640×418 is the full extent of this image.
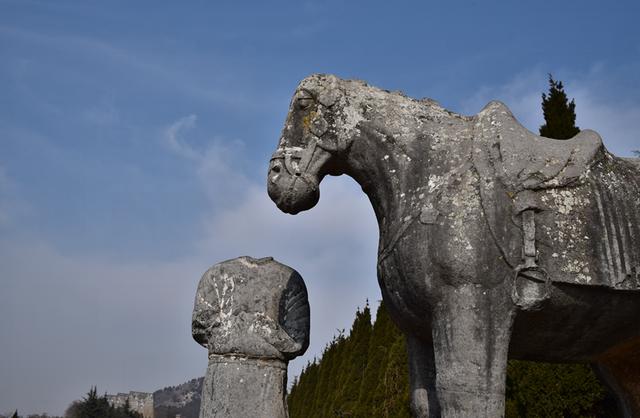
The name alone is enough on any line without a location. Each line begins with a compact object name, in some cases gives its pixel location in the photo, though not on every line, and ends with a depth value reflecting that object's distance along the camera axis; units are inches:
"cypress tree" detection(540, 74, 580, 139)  613.3
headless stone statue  198.2
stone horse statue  162.7
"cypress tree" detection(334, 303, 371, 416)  950.4
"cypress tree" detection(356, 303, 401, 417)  797.2
